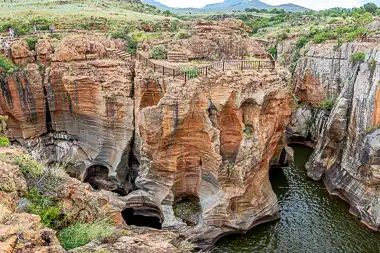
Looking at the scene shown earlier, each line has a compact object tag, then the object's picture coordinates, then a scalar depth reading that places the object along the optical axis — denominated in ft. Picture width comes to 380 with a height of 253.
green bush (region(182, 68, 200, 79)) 67.81
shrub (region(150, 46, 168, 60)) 89.40
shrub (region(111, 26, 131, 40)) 122.12
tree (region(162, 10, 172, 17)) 256.13
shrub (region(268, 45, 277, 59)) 174.46
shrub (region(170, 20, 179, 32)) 156.17
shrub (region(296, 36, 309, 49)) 148.67
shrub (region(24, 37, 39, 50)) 90.48
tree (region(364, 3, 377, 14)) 249.16
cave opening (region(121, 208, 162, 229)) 71.89
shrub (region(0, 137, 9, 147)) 47.58
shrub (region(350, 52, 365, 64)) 91.51
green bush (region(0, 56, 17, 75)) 81.56
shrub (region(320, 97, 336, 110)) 109.40
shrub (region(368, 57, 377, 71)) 82.07
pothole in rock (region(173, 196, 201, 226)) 67.97
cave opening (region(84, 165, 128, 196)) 83.25
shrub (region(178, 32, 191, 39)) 108.69
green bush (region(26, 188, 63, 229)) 33.73
